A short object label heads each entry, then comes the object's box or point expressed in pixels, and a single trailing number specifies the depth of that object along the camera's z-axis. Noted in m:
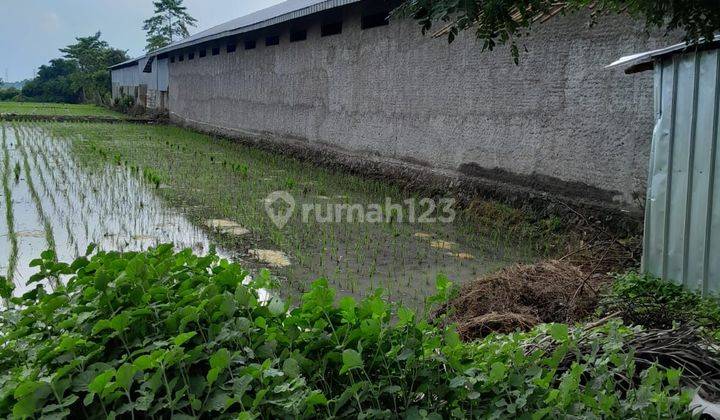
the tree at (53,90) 53.00
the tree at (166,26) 48.19
